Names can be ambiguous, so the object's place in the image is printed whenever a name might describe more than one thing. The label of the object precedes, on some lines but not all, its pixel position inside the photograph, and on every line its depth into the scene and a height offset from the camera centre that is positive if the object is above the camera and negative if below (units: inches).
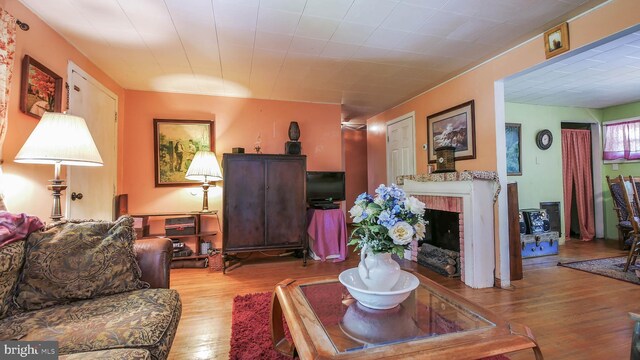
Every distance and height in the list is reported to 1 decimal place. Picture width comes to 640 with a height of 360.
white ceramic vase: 49.3 -16.1
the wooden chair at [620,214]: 136.9 -17.0
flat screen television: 148.9 -0.1
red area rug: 61.5 -38.7
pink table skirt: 140.1 -25.0
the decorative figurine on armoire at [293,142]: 146.2 +24.5
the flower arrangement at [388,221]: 46.8 -6.5
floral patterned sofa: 40.6 -20.3
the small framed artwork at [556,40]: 82.3 +45.7
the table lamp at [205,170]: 129.3 +8.5
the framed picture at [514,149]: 168.4 +22.4
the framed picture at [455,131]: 118.7 +26.4
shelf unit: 128.0 -20.7
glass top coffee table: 36.1 -22.7
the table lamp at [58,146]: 60.2 +10.0
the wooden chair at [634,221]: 112.7 -16.4
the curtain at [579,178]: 181.0 +3.8
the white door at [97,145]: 97.7 +18.0
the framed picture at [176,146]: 141.9 +22.7
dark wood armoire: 128.3 -8.1
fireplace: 104.1 -16.1
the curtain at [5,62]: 60.9 +29.7
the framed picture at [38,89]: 73.0 +30.0
